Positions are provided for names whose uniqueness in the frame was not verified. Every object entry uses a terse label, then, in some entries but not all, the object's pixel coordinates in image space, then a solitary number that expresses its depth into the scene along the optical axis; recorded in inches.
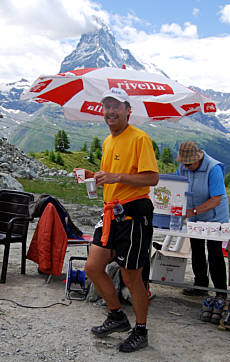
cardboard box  209.8
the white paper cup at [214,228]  180.1
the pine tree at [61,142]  4234.7
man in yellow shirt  136.9
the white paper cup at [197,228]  182.5
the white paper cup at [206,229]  180.9
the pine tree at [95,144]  4507.9
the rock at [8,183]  758.6
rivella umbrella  218.1
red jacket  221.3
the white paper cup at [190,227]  183.3
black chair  230.2
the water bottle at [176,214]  186.7
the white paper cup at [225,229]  178.4
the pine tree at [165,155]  4719.5
